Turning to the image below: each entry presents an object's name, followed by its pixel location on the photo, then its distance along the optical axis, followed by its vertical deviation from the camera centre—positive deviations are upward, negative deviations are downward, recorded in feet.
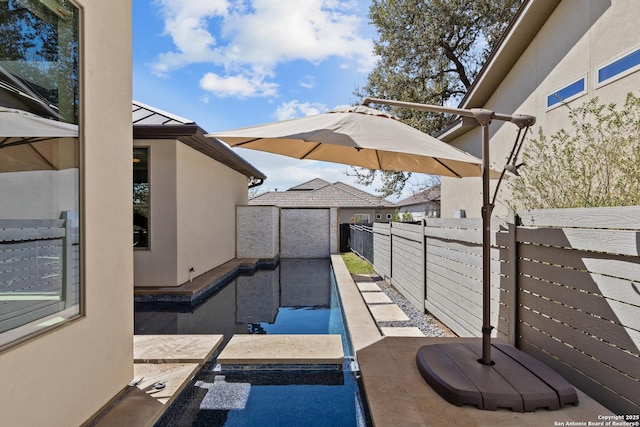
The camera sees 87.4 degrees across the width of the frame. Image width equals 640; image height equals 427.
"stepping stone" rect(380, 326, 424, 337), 16.12 -5.77
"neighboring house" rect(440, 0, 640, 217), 15.44 +8.81
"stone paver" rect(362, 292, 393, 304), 22.67 -5.87
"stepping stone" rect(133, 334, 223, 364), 11.78 -5.08
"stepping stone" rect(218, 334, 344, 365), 12.03 -5.16
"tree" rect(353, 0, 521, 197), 46.93 +25.07
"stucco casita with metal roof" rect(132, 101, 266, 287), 24.27 +1.54
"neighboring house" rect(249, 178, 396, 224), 70.49 +3.00
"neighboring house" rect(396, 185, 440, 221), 74.75 +3.14
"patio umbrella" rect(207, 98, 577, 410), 7.83 -1.89
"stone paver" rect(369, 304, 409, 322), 18.75 -5.83
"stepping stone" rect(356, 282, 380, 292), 26.37 -5.88
